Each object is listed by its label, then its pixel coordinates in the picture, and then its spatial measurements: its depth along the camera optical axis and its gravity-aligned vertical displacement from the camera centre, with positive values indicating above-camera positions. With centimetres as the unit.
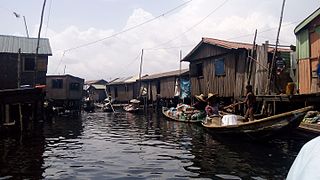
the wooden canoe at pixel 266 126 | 1158 -91
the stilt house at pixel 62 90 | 3817 +150
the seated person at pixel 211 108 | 1792 -31
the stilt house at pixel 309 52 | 1506 +241
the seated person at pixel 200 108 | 2338 -45
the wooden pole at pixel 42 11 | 2312 +642
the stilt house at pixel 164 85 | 3559 +219
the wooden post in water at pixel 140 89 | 4482 +182
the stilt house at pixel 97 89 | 5991 +242
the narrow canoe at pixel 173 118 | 2325 -125
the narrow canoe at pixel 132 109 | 3825 -78
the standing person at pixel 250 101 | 1381 +6
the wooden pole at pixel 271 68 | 1602 +182
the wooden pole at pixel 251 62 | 1877 +243
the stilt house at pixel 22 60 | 2788 +372
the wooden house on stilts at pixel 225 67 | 1864 +242
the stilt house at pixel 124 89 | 4909 +214
